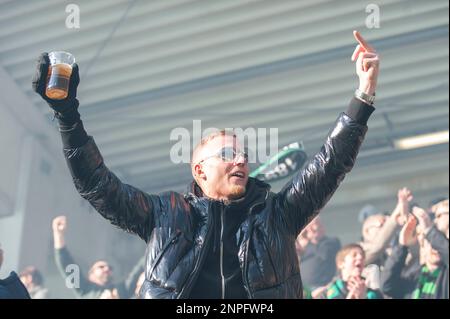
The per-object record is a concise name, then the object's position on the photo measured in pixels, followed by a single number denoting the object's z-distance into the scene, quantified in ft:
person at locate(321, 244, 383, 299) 42.37
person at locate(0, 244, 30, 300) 22.65
